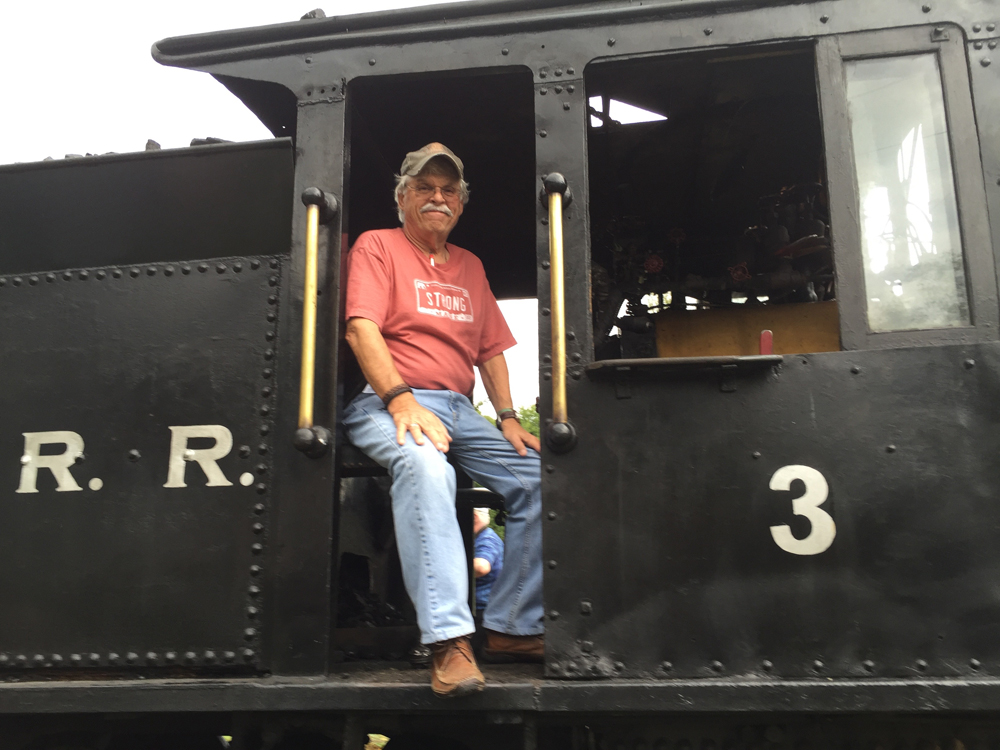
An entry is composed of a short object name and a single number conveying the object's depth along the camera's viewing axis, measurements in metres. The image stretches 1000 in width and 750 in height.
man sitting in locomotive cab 2.11
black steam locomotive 1.94
